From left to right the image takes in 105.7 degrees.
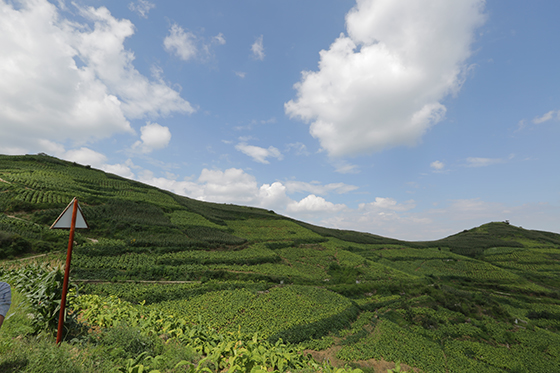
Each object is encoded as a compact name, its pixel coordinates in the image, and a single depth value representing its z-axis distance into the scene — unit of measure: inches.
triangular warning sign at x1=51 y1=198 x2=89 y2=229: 205.6
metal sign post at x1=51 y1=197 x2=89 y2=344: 198.2
